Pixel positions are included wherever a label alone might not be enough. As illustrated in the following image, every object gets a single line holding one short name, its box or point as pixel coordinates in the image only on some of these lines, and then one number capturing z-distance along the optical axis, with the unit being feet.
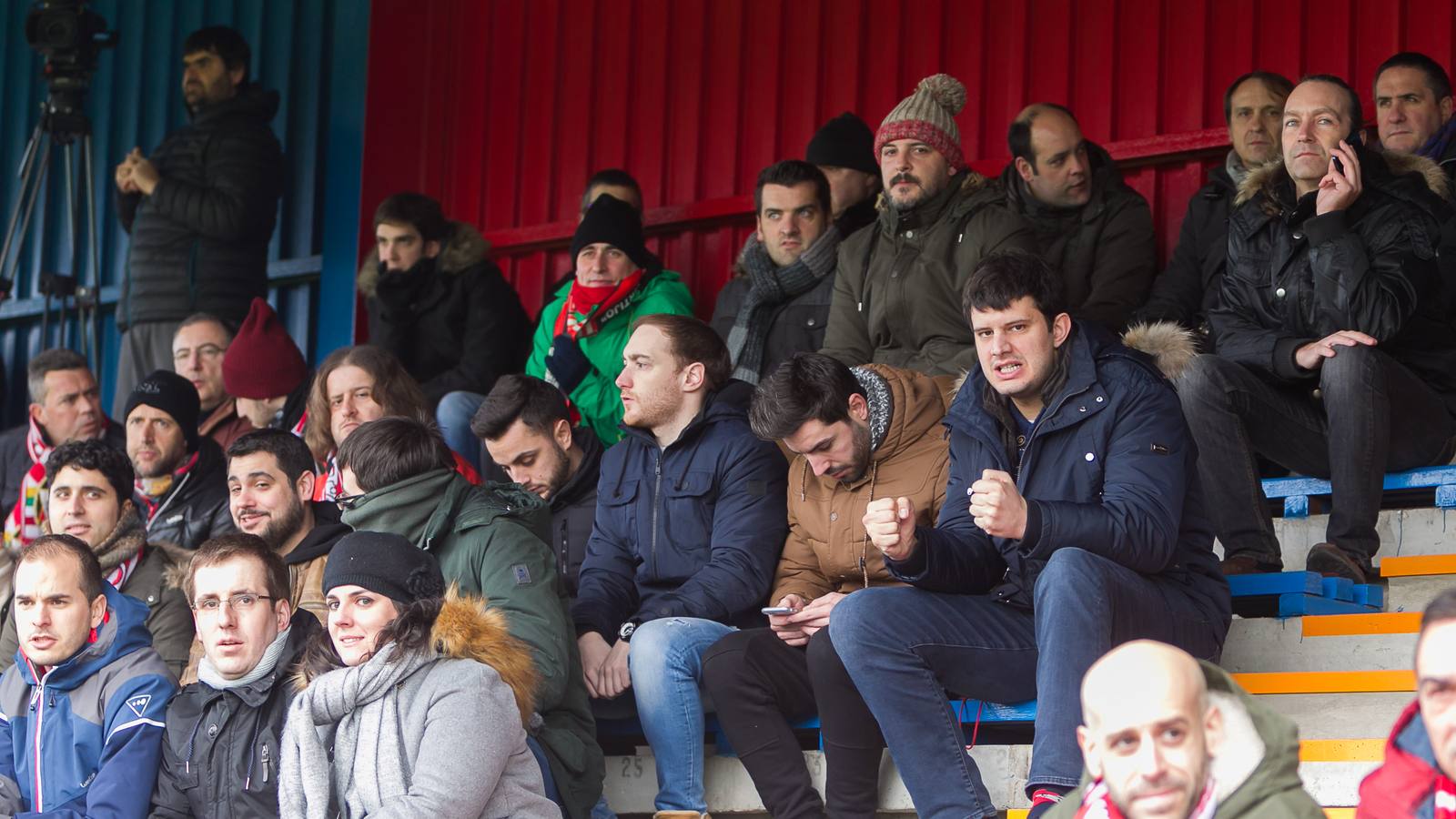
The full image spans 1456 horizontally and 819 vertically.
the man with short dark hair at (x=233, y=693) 24.41
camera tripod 47.29
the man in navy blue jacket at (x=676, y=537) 27.02
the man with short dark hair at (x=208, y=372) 41.78
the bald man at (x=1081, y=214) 35.19
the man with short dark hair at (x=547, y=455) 32.91
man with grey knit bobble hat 34.83
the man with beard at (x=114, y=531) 30.68
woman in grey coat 22.26
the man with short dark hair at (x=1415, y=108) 33.24
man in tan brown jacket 25.11
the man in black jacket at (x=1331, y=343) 28.53
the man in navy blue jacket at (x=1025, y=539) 22.58
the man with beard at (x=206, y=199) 45.73
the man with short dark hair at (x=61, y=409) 42.73
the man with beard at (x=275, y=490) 31.35
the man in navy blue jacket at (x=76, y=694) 25.39
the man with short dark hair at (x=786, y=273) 37.83
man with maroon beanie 41.16
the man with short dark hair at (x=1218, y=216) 34.47
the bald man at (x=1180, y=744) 15.17
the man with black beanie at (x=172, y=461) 36.63
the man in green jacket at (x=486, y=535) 25.68
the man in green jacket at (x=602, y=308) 39.09
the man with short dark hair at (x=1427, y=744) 15.07
